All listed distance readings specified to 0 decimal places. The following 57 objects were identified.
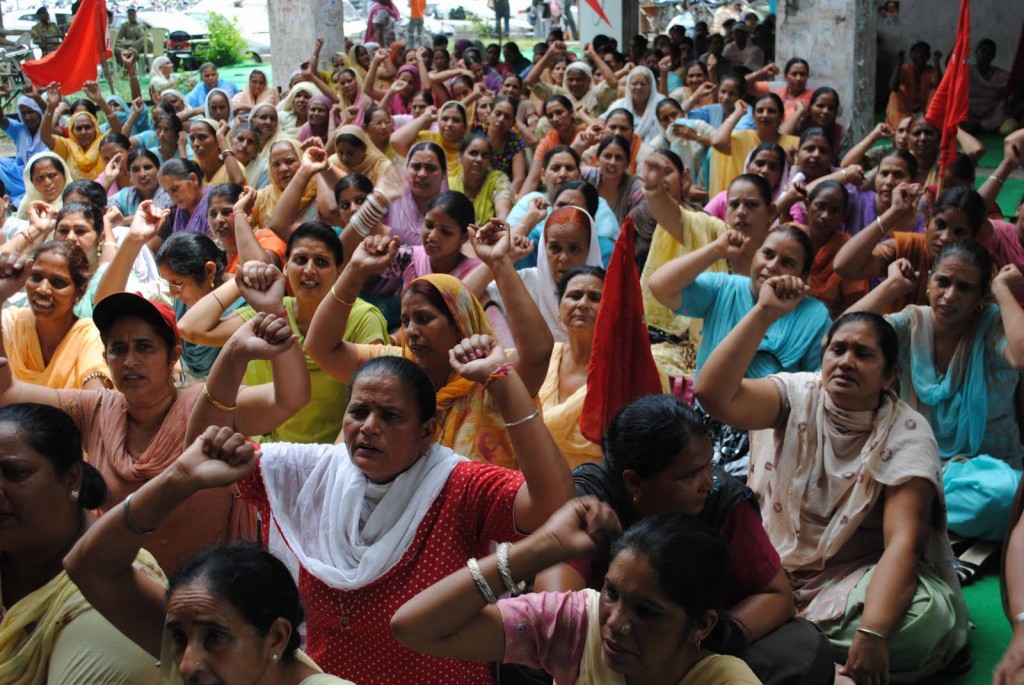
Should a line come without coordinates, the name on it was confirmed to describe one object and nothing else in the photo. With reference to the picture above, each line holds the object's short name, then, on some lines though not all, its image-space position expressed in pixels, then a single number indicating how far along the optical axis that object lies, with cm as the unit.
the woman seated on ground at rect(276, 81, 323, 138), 966
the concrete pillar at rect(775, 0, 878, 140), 810
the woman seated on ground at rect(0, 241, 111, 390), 355
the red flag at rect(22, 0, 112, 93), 785
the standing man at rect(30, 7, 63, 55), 1709
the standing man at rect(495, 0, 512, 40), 2088
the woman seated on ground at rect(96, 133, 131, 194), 705
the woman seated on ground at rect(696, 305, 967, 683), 276
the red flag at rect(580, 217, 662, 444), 290
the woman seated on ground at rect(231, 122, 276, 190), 779
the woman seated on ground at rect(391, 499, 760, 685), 183
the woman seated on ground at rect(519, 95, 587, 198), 719
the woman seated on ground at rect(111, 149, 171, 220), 704
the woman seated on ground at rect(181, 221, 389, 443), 353
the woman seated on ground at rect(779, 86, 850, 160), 729
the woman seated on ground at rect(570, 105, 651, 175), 642
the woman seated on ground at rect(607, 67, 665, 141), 791
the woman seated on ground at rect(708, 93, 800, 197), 686
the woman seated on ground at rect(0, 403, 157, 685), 193
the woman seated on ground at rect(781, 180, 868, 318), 473
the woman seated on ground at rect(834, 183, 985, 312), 426
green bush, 2141
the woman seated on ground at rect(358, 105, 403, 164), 742
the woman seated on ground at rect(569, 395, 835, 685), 222
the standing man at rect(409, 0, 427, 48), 1673
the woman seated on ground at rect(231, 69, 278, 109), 1126
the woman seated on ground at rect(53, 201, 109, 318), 468
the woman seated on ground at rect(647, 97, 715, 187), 714
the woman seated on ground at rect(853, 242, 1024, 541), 351
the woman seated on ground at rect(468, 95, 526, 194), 726
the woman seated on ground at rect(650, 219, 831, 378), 381
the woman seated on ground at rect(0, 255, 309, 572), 266
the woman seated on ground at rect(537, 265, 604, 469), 349
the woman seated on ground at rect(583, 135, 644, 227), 574
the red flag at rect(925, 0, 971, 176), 499
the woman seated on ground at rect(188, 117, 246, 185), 734
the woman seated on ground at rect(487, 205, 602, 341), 425
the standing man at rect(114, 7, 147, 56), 1894
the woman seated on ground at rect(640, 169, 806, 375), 456
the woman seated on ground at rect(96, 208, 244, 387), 415
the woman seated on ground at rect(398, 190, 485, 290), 432
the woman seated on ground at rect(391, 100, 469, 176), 730
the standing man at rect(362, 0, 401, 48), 1480
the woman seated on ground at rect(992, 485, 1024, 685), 204
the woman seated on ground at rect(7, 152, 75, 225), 673
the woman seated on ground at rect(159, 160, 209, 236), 626
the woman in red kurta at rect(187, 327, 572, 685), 221
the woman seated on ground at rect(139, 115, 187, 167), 837
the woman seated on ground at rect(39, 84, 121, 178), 888
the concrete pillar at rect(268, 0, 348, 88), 1209
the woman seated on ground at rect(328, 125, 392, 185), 674
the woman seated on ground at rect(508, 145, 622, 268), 491
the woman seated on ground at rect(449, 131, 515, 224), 626
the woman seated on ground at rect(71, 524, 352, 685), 182
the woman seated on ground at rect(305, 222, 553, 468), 288
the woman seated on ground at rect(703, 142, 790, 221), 574
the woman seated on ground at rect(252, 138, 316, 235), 630
